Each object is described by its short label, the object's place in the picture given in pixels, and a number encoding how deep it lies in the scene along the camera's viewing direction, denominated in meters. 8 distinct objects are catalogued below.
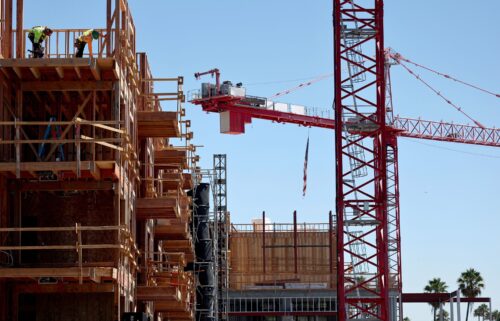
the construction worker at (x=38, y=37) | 36.38
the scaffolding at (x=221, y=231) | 84.41
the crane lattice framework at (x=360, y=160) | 72.81
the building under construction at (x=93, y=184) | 35.09
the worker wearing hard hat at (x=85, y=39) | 36.45
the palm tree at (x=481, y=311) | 176.38
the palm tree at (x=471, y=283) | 148.10
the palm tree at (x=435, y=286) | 153.38
